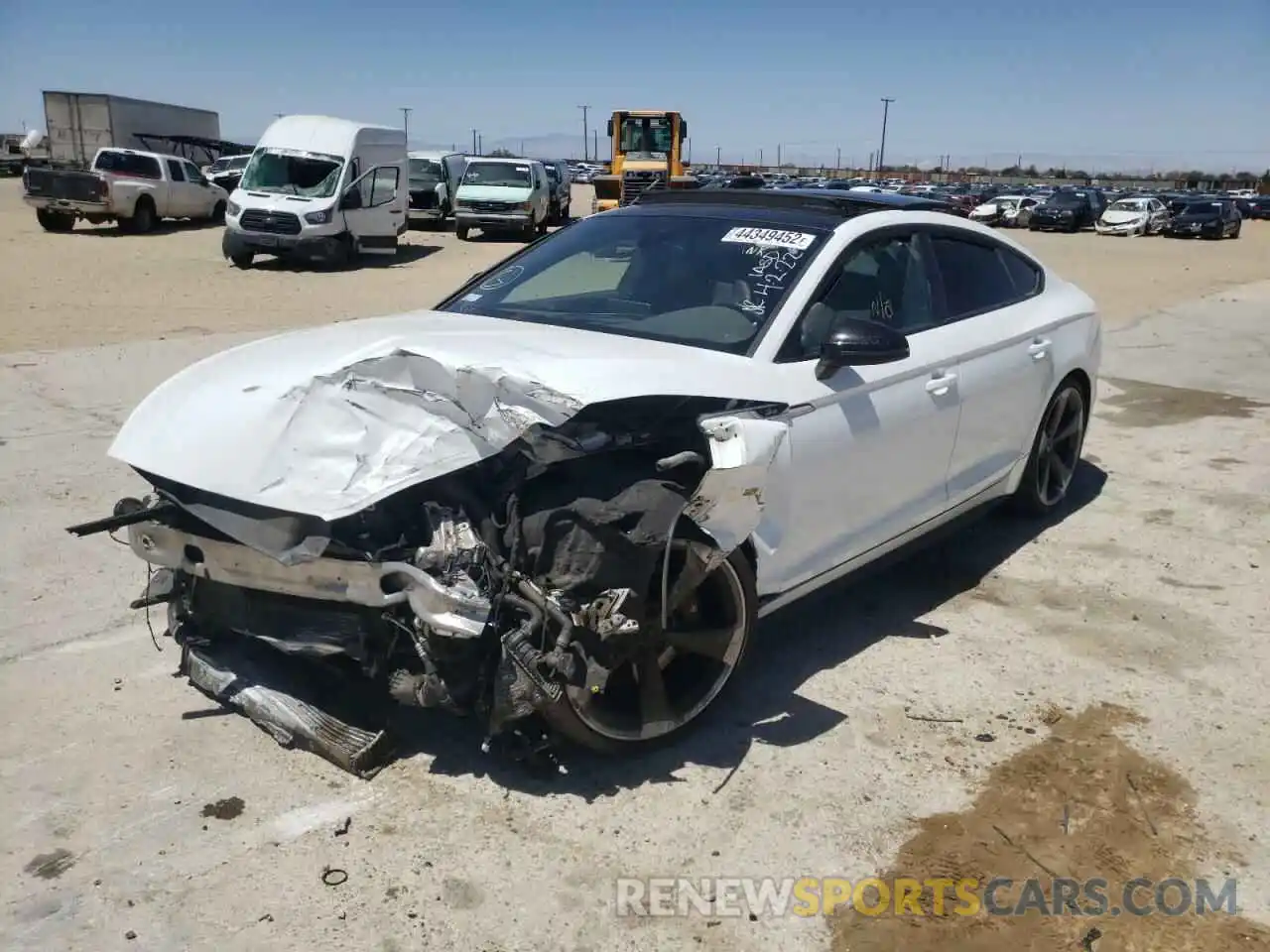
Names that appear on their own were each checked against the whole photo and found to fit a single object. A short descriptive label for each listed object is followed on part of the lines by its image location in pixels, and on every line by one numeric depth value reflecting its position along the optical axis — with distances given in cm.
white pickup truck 2294
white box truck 2939
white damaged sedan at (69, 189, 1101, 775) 305
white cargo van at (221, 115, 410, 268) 1888
